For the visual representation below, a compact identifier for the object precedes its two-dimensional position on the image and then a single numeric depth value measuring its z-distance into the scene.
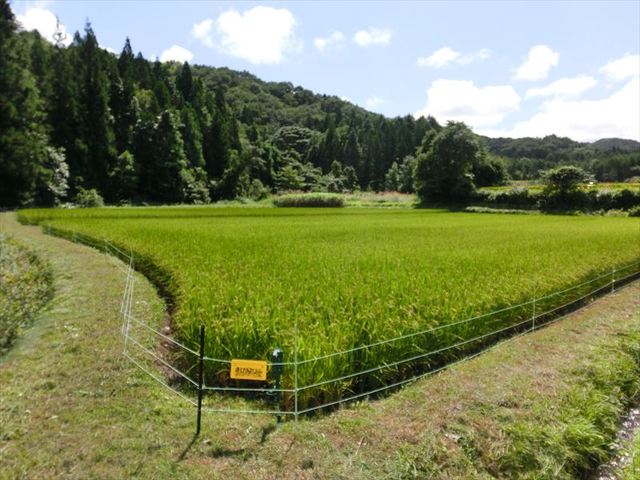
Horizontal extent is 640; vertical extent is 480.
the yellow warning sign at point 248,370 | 3.59
